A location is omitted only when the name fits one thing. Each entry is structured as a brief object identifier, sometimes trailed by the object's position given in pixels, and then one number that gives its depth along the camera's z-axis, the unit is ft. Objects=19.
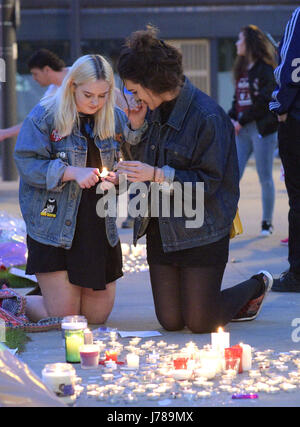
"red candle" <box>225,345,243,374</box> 28.04
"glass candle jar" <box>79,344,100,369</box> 28.81
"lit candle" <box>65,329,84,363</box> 29.45
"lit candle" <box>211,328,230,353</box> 29.25
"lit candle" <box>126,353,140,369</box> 28.71
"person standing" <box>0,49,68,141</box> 53.83
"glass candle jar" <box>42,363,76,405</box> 24.70
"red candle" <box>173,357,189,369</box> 27.69
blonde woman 34.09
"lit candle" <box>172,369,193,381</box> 27.14
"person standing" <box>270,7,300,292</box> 40.40
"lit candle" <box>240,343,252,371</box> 28.17
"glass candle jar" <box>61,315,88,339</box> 29.84
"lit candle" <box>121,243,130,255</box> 51.86
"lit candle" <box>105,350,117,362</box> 29.50
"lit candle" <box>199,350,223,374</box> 27.50
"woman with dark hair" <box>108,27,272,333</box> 32.12
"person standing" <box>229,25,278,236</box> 56.59
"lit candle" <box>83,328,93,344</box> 30.94
